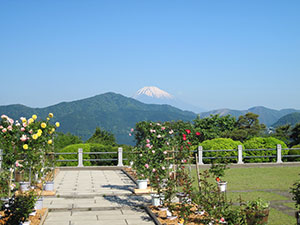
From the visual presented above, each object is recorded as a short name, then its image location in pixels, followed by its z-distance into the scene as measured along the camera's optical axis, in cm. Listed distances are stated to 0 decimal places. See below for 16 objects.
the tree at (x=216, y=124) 3644
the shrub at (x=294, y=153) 2053
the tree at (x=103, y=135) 3059
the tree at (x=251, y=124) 4305
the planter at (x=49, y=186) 1170
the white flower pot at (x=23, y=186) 1101
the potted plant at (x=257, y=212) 697
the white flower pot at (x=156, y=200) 936
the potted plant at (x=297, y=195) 676
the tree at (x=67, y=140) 2499
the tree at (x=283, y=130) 3782
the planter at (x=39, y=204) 898
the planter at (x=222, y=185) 1091
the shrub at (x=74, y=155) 1977
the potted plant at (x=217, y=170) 968
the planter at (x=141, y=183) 1196
